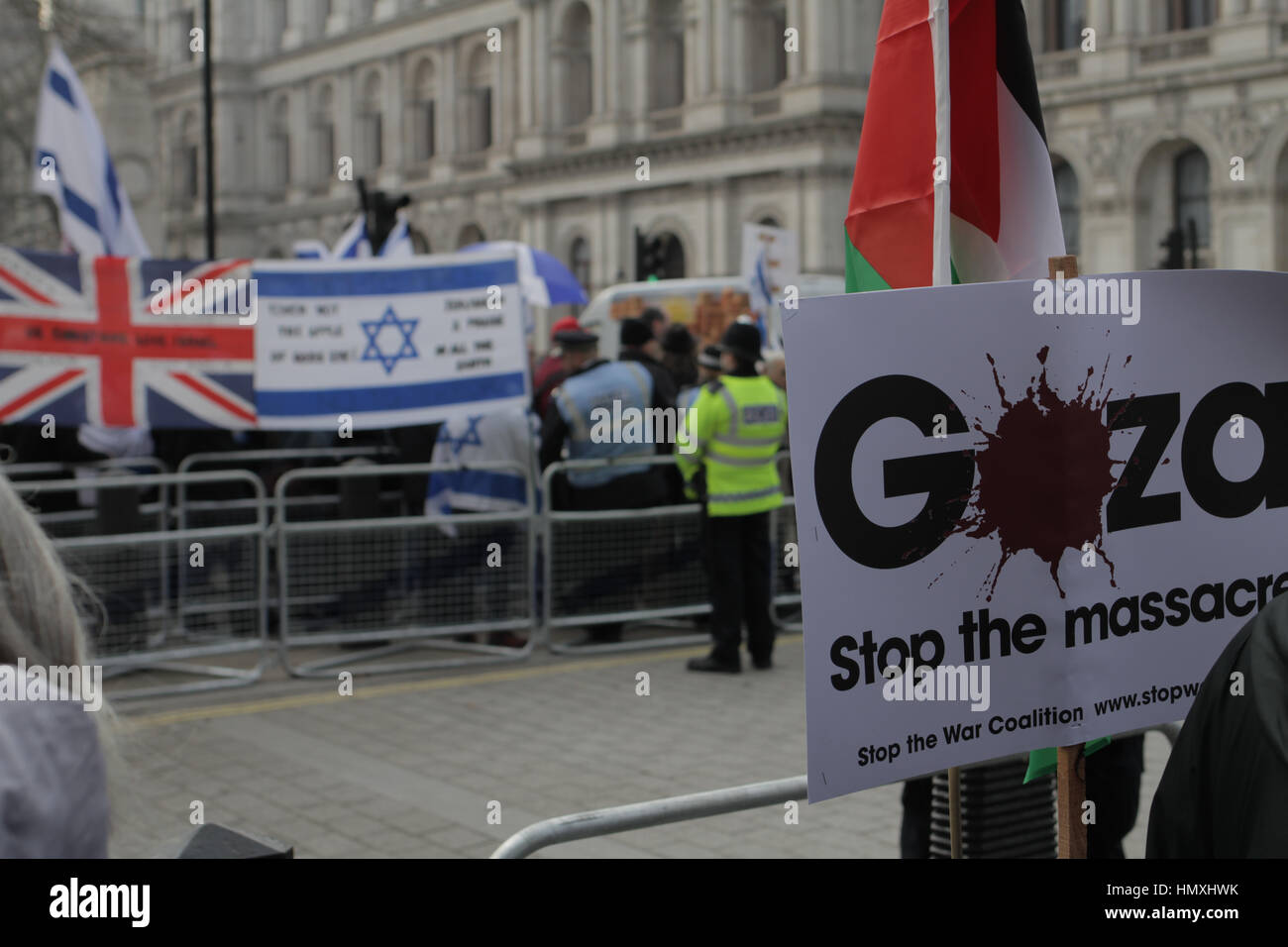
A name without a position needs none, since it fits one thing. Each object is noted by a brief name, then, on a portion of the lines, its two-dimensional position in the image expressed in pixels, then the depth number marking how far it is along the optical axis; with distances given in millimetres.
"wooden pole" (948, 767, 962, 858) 3094
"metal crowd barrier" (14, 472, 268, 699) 8328
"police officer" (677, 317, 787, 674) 8711
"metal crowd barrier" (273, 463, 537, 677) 8797
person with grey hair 1352
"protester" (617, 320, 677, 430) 10094
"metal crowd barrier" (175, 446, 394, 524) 9938
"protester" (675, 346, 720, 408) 8898
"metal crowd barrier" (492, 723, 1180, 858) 2717
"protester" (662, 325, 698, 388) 11711
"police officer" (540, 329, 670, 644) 9609
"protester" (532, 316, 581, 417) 10586
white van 20938
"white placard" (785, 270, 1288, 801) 2721
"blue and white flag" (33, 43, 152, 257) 11141
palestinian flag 3402
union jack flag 8555
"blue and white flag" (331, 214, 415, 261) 13289
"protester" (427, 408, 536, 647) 9148
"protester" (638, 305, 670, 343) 11176
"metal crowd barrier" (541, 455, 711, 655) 9453
